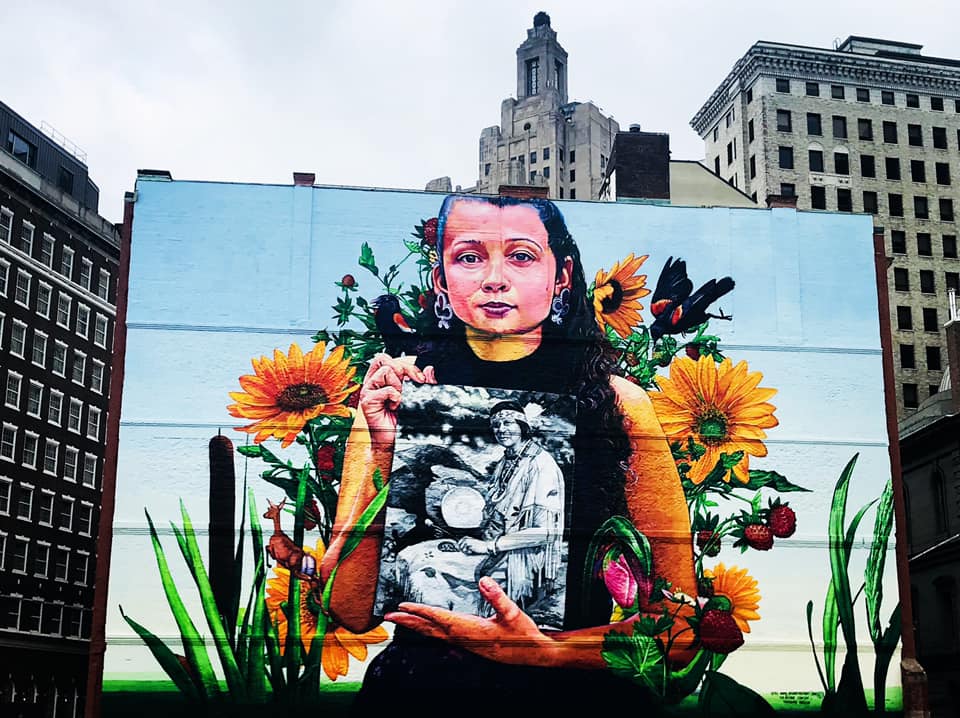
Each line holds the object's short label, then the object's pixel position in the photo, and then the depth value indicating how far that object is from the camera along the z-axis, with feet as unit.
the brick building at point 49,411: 219.82
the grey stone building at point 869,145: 277.64
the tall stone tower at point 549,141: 491.31
